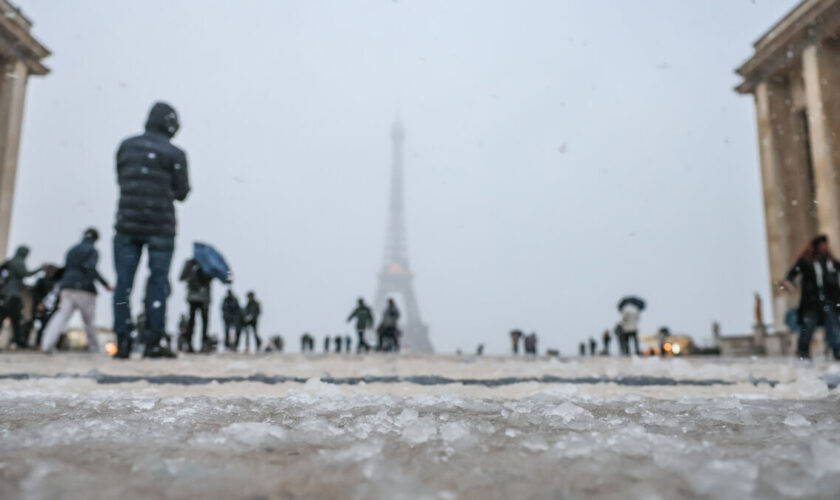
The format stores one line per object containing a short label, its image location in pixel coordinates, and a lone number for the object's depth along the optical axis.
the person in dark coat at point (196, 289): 8.85
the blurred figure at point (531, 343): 27.18
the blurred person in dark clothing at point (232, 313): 14.35
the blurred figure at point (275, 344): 28.86
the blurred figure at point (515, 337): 26.09
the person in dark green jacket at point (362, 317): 15.71
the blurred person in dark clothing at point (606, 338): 30.76
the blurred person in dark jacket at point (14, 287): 9.44
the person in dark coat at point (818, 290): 6.84
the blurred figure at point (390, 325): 17.05
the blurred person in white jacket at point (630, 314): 15.01
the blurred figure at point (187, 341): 9.09
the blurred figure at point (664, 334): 19.83
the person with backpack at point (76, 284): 7.03
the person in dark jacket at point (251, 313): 14.37
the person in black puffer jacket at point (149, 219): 5.10
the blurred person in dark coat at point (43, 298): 8.96
